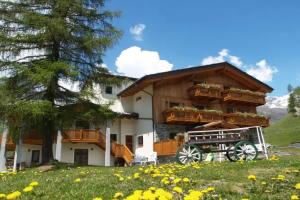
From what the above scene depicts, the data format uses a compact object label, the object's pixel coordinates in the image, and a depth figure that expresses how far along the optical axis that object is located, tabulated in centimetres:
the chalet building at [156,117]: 1840
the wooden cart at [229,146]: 1024
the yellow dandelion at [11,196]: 275
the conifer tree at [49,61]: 1103
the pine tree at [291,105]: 8875
